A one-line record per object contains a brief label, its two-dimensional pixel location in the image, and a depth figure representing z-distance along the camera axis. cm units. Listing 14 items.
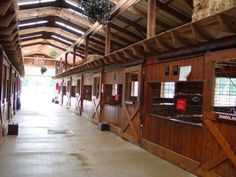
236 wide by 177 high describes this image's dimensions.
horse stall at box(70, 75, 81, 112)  1090
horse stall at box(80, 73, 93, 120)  890
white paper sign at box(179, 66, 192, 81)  360
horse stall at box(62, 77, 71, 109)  1332
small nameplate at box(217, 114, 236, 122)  280
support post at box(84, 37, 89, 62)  930
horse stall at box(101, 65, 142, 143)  512
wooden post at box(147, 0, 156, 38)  449
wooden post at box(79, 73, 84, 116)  1005
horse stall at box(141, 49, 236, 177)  297
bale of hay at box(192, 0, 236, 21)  285
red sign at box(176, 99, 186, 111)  376
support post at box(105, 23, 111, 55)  671
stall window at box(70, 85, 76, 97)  1299
